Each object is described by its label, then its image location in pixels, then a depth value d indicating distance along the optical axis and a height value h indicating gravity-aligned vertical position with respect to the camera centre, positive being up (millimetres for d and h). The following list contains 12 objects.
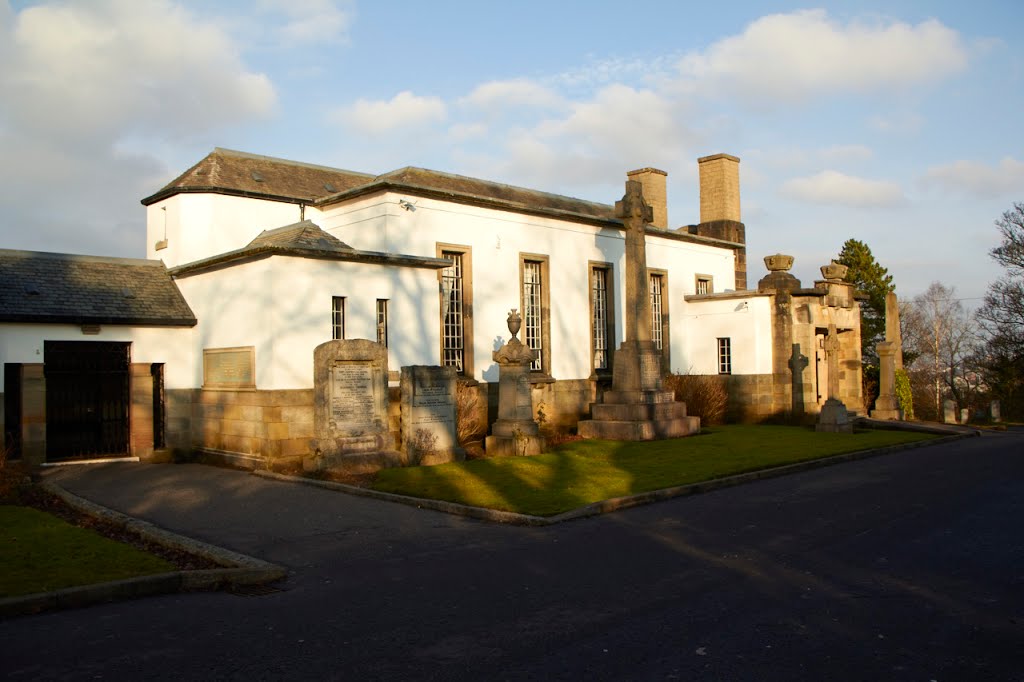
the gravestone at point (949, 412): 32500 -1883
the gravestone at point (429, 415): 16797 -813
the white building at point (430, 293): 17375 +2148
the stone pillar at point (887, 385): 29734 -727
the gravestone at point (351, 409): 15773 -628
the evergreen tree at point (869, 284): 47719 +4632
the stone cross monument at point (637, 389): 21266 -490
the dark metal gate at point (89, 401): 18891 -429
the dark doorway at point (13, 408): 17531 -499
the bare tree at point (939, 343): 60562 +1604
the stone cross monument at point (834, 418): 23750 -1478
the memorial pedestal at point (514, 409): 18328 -800
